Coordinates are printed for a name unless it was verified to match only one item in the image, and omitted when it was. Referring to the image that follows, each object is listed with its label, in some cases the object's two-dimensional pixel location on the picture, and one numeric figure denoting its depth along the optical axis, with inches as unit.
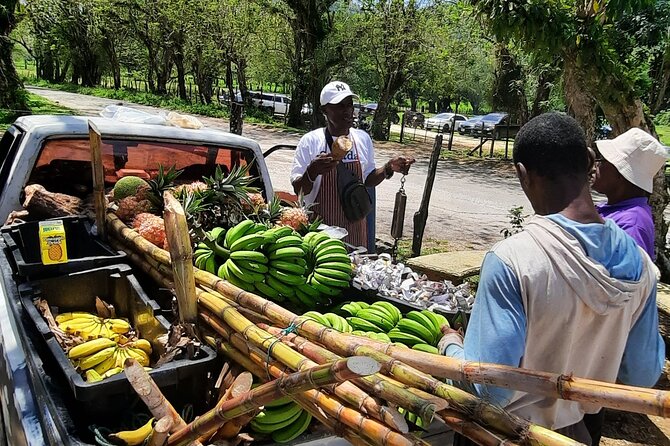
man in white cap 174.4
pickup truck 82.4
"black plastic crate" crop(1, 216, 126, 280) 119.3
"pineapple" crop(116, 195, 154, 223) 146.6
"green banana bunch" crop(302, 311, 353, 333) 95.4
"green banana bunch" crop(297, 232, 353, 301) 110.2
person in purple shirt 113.3
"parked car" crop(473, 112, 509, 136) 1230.6
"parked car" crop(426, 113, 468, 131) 1411.2
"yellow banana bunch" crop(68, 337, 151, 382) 96.7
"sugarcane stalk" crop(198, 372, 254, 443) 70.5
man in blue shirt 67.6
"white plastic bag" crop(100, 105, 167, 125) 184.7
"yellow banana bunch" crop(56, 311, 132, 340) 108.0
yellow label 118.2
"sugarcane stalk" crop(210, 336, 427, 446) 56.2
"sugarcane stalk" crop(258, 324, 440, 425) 51.8
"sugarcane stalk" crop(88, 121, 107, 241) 129.3
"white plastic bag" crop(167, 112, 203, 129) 190.4
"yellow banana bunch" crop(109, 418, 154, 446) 74.3
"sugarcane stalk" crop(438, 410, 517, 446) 52.7
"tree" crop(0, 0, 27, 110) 716.0
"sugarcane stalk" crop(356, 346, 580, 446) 50.7
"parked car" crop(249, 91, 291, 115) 1505.2
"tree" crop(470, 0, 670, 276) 199.3
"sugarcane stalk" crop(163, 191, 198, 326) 86.8
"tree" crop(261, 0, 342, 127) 911.7
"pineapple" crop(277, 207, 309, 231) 134.6
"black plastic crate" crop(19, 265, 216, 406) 77.5
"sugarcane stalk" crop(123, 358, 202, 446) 69.1
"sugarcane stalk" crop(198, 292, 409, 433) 57.6
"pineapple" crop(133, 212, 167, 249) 129.3
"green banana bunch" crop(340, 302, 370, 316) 106.6
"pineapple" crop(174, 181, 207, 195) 140.4
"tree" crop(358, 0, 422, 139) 818.8
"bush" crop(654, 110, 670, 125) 504.6
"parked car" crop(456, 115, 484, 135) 1355.1
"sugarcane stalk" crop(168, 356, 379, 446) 49.8
